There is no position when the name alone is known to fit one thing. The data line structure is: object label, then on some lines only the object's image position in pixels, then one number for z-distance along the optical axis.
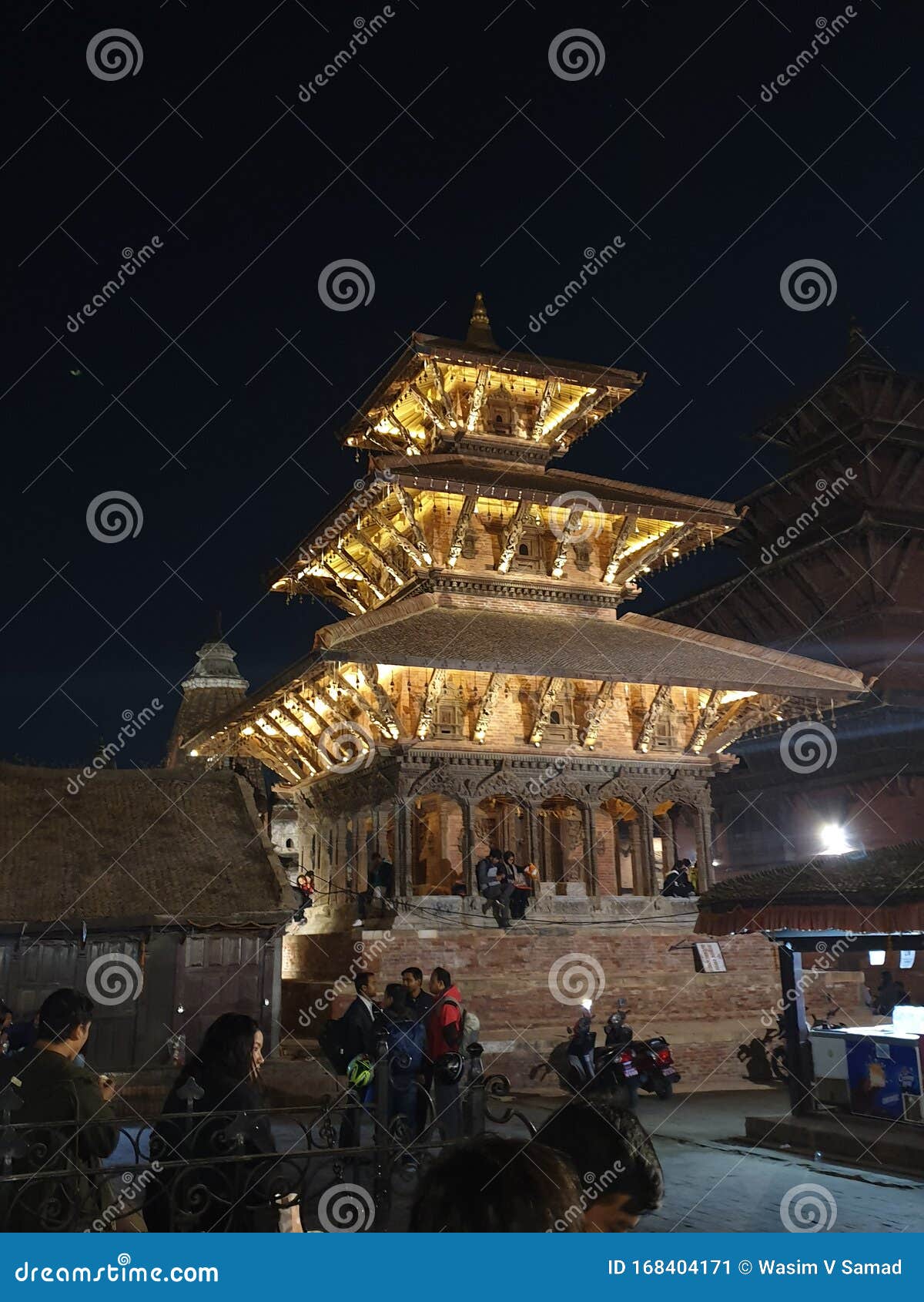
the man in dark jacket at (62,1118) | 5.00
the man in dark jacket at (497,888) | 18.33
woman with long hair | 4.94
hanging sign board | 18.31
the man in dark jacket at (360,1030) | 9.84
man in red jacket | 10.03
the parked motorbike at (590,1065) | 12.38
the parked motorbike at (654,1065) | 14.30
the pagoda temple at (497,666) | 20.92
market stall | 10.56
